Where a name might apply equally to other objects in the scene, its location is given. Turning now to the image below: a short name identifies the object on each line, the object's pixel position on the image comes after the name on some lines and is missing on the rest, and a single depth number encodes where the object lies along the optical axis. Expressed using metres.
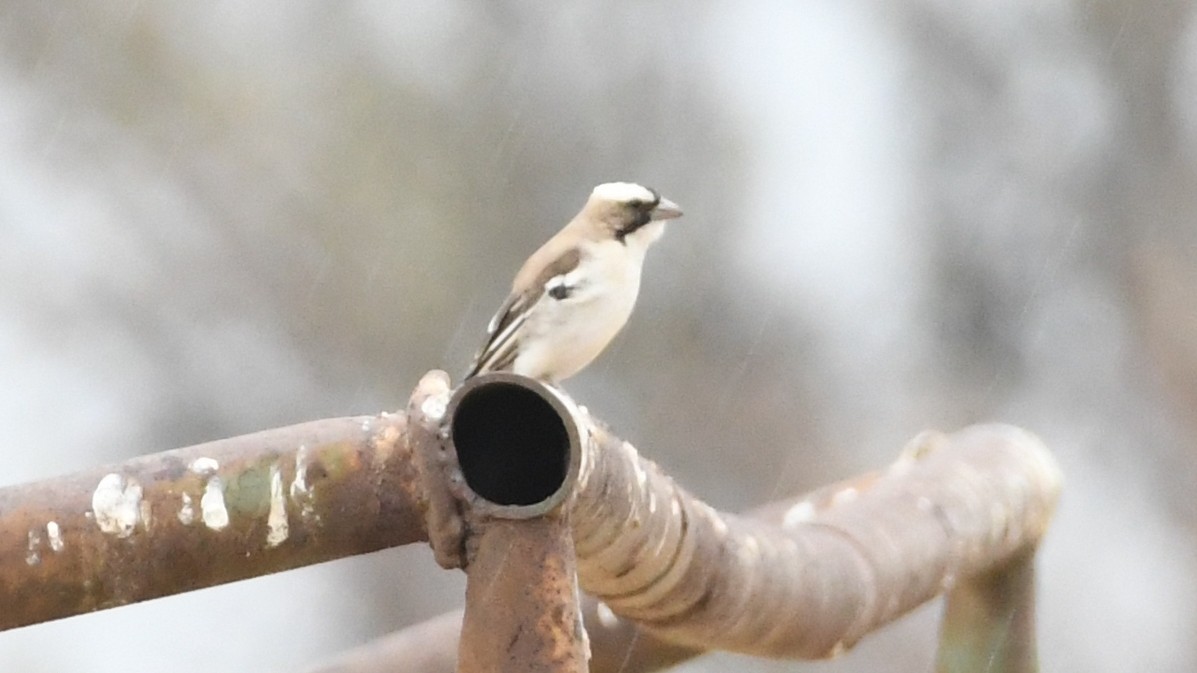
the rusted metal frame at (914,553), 11.22
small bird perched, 12.83
